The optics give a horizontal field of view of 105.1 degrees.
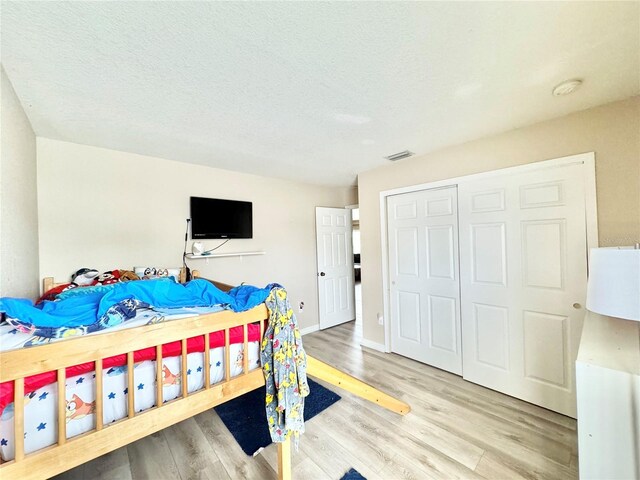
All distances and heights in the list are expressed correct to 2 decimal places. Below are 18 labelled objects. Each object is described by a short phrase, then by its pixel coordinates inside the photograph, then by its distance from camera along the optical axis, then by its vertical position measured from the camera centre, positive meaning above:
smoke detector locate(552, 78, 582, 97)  1.45 +0.89
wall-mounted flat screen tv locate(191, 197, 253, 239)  2.75 +0.29
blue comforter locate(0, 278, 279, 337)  0.91 -0.27
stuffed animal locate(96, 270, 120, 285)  1.88 -0.26
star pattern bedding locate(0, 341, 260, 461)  0.83 -0.60
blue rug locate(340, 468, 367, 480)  1.41 -1.38
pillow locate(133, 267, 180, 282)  2.19 -0.26
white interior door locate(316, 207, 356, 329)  3.97 -0.46
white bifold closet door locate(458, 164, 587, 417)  1.86 -0.39
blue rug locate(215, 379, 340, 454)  1.73 -1.42
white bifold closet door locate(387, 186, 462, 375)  2.51 -0.44
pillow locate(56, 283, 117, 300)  1.37 -0.27
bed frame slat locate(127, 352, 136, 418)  0.95 -0.56
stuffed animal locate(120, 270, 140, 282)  2.02 -0.26
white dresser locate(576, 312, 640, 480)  0.80 -0.62
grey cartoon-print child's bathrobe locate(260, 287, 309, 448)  1.24 -0.68
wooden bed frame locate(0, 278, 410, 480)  0.77 -0.59
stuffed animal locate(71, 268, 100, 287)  1.97 -0.25
